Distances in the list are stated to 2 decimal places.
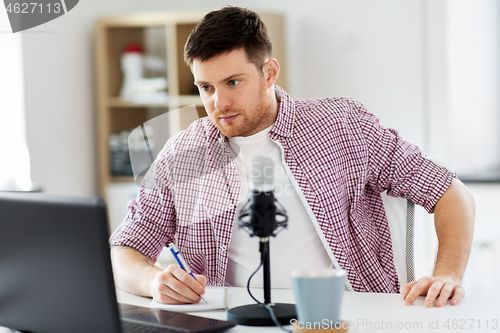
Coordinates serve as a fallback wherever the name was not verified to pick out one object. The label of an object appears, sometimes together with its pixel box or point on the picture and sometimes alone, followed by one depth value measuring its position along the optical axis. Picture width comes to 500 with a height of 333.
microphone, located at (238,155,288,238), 1.61
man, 2.07
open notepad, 1.76
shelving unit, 4.29
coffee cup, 1.54
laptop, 1.48
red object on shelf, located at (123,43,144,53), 4.48
